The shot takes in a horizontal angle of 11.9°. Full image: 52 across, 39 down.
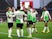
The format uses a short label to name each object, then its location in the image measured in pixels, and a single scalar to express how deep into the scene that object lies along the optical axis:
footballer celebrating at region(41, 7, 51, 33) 17.96
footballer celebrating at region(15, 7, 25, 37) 13.59
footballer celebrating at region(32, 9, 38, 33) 16.65
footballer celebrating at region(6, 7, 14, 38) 14.38
